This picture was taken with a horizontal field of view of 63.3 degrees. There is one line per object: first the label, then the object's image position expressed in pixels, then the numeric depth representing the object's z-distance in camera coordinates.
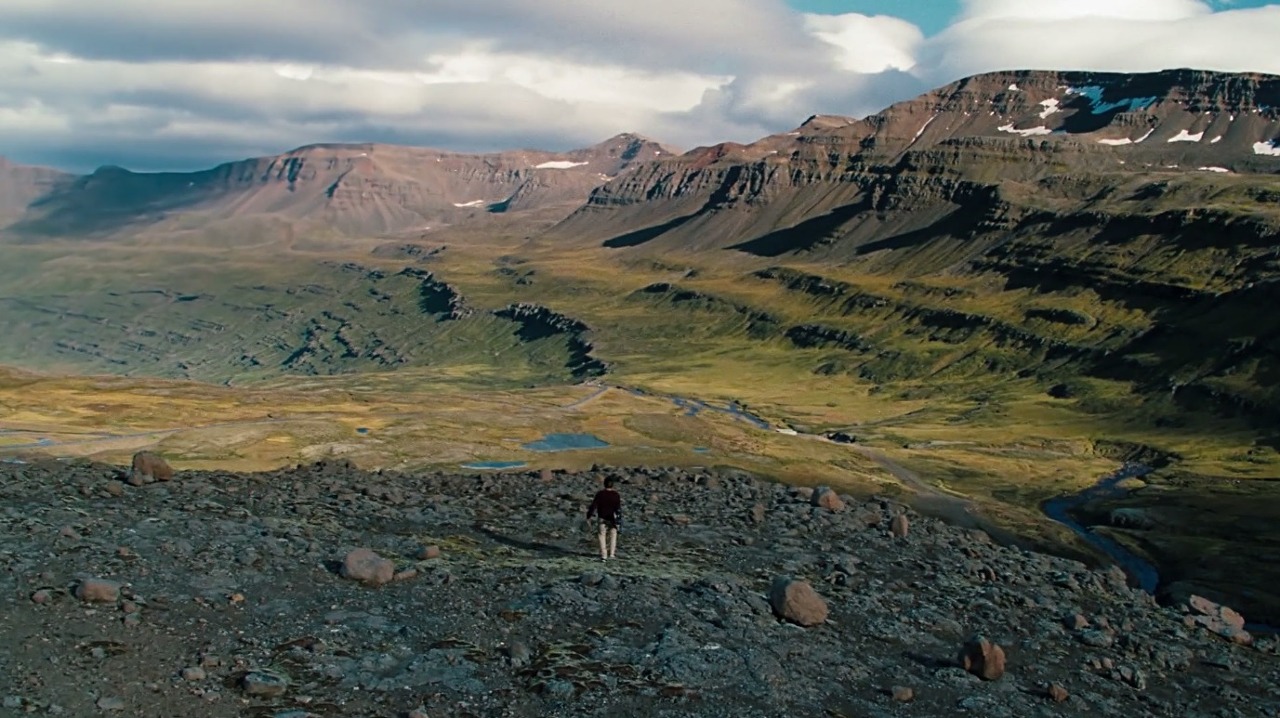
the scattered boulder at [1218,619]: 44.47
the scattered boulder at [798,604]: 33.53
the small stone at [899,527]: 50.53
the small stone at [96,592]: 27.27
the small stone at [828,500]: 54.44
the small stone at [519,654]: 27.06
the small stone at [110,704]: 22.23
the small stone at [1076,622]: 38.56
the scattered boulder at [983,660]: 31.58
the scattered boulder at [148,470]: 45.62
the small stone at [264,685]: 23.72
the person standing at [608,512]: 38.06
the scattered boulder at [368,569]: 32.34
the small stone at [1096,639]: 37.19
